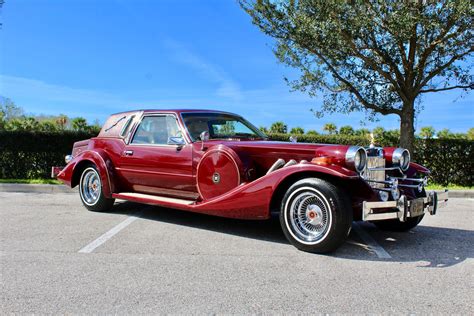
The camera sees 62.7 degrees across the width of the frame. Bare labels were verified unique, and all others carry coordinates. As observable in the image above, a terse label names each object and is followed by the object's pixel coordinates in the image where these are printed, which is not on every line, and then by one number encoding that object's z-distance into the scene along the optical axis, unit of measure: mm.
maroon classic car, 4043
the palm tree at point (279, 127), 18344
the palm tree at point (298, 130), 17744
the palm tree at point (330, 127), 20491
